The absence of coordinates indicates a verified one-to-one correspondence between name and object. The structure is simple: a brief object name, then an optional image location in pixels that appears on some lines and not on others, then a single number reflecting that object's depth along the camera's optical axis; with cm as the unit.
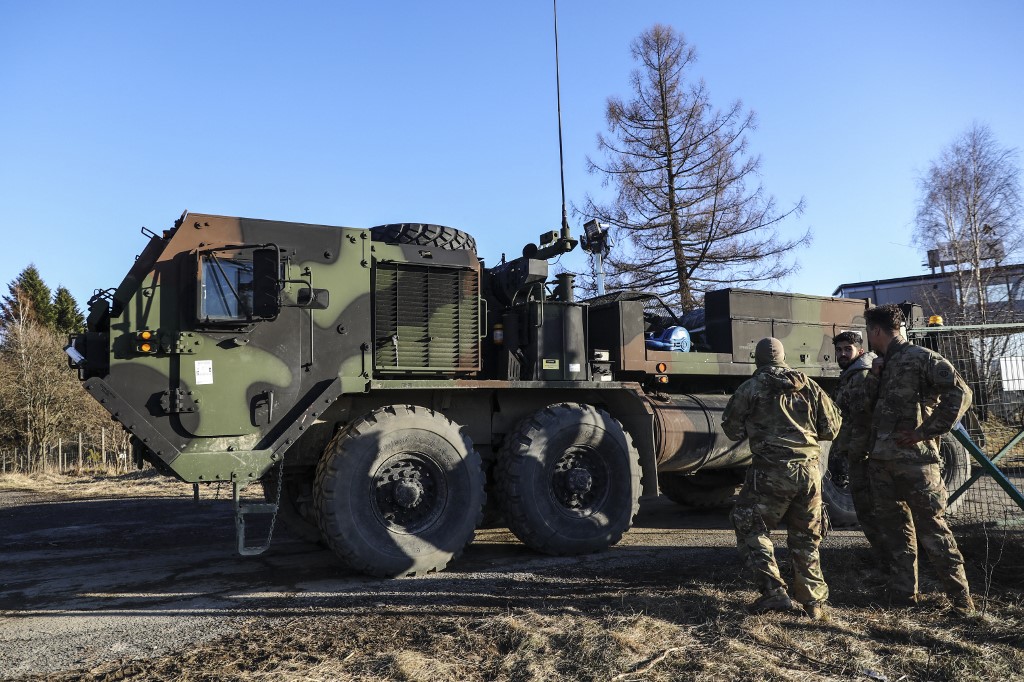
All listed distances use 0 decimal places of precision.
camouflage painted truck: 579
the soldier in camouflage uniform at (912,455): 468
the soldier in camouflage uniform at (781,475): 462
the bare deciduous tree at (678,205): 1658
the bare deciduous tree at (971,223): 2250
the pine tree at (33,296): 4130
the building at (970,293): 2261
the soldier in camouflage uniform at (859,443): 528
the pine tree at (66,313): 4184
